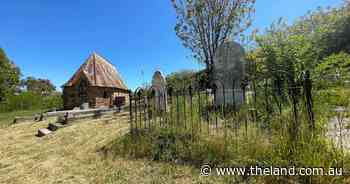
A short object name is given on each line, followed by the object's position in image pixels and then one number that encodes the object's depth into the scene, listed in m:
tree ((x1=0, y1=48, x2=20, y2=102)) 23.20
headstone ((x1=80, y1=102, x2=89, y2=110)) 14.72
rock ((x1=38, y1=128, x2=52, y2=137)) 6.44
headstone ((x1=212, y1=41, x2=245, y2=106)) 6.22
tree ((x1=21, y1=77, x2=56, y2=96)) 52.10
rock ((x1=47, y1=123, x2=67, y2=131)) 7.07
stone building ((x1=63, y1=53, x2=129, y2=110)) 16.92
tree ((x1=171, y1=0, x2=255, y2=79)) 12.22
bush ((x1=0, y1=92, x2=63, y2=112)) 20.15
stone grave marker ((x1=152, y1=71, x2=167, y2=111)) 7.15
